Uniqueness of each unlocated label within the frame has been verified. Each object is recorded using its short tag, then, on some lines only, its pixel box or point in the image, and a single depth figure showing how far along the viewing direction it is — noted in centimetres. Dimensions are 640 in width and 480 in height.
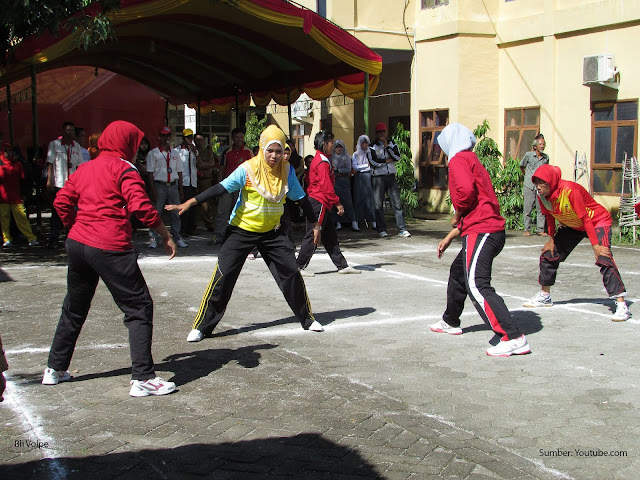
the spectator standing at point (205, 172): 1592
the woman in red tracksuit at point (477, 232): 632
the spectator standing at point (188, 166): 1430
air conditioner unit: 1548
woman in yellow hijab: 687
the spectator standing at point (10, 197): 1298
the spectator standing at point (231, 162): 1293
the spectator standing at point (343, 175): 1583
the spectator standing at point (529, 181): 1491
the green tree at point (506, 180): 1598
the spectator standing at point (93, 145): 928
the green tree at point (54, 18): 897
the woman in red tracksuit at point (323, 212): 1029
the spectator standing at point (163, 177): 1336
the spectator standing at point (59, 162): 1288
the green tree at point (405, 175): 1720
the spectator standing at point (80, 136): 1439
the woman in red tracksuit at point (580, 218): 750
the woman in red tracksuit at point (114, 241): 529
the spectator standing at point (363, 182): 1568
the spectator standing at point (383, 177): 1511
